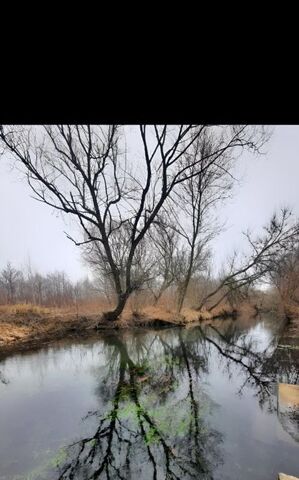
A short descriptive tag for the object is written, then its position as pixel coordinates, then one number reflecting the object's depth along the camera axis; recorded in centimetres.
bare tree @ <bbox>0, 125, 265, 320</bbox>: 1327
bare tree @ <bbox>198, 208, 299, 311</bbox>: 2458
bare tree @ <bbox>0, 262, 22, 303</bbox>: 3844
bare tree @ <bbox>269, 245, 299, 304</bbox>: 2306
